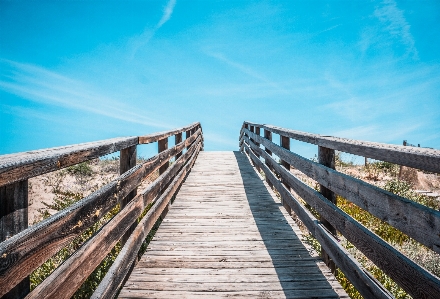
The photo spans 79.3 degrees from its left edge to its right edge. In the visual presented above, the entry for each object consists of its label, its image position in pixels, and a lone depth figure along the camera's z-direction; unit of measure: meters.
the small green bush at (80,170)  12.24
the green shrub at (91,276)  3.07
